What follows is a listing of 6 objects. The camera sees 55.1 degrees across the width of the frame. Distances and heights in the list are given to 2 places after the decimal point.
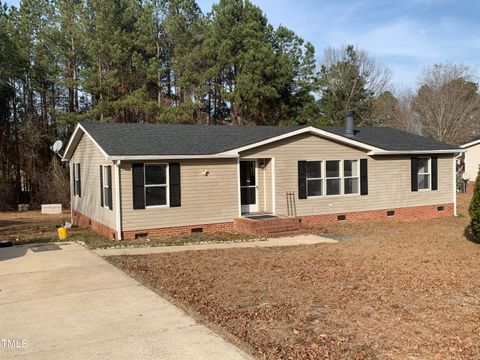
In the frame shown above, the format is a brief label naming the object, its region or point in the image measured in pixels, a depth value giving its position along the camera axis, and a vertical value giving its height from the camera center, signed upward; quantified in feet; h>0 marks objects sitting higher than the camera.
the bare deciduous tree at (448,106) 126.21 +17.67
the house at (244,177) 43.86 -0.37
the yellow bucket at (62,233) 43.14 -5.17
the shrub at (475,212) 36.09 -3.44
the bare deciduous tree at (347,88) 116.37 +21.65
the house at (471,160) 94.07 +1.81
